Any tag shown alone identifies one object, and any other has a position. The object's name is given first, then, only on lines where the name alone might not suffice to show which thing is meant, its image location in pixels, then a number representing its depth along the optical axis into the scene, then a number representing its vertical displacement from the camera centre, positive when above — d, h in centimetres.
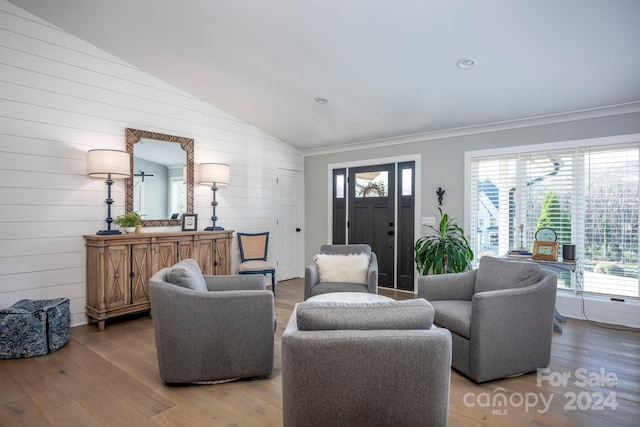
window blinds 369 +6
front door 539 -1
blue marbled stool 285 -103
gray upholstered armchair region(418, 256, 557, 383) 242 -85
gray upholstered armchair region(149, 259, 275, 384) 234 -84
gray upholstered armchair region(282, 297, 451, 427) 149 -73
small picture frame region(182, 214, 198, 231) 452 -15
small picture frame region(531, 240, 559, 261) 377 -44
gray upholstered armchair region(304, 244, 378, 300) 368 -75
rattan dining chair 487 -65
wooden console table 353 -60
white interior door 602 -28
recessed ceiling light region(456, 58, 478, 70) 317 +141
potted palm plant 424 -52
